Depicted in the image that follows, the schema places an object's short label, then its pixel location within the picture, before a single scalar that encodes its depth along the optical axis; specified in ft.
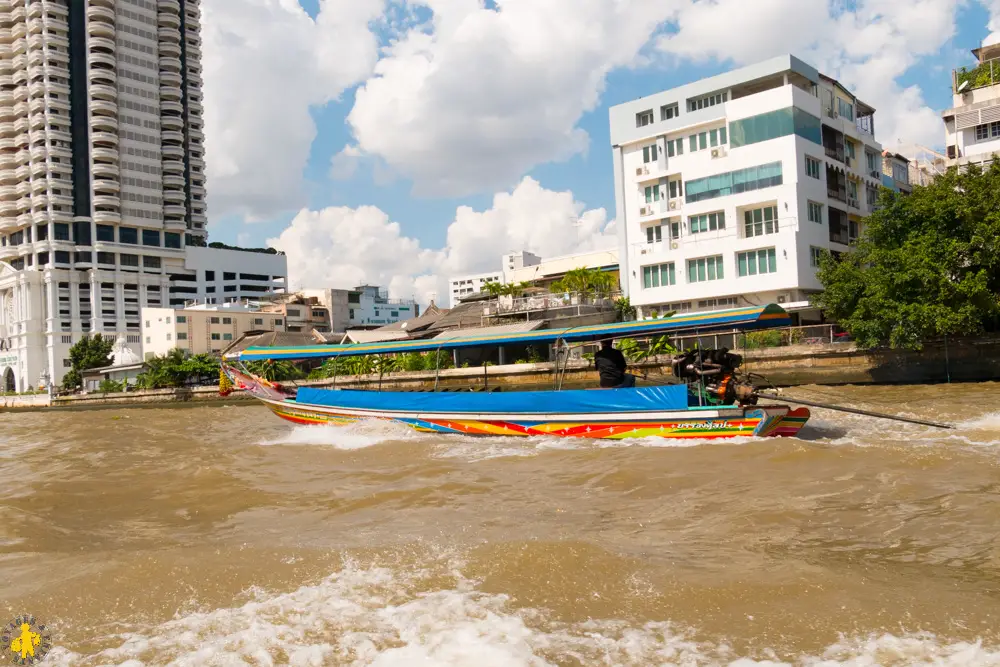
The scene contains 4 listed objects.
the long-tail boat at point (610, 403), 34.04
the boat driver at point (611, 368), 38.50
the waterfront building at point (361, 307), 217.97
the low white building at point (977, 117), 101.14
